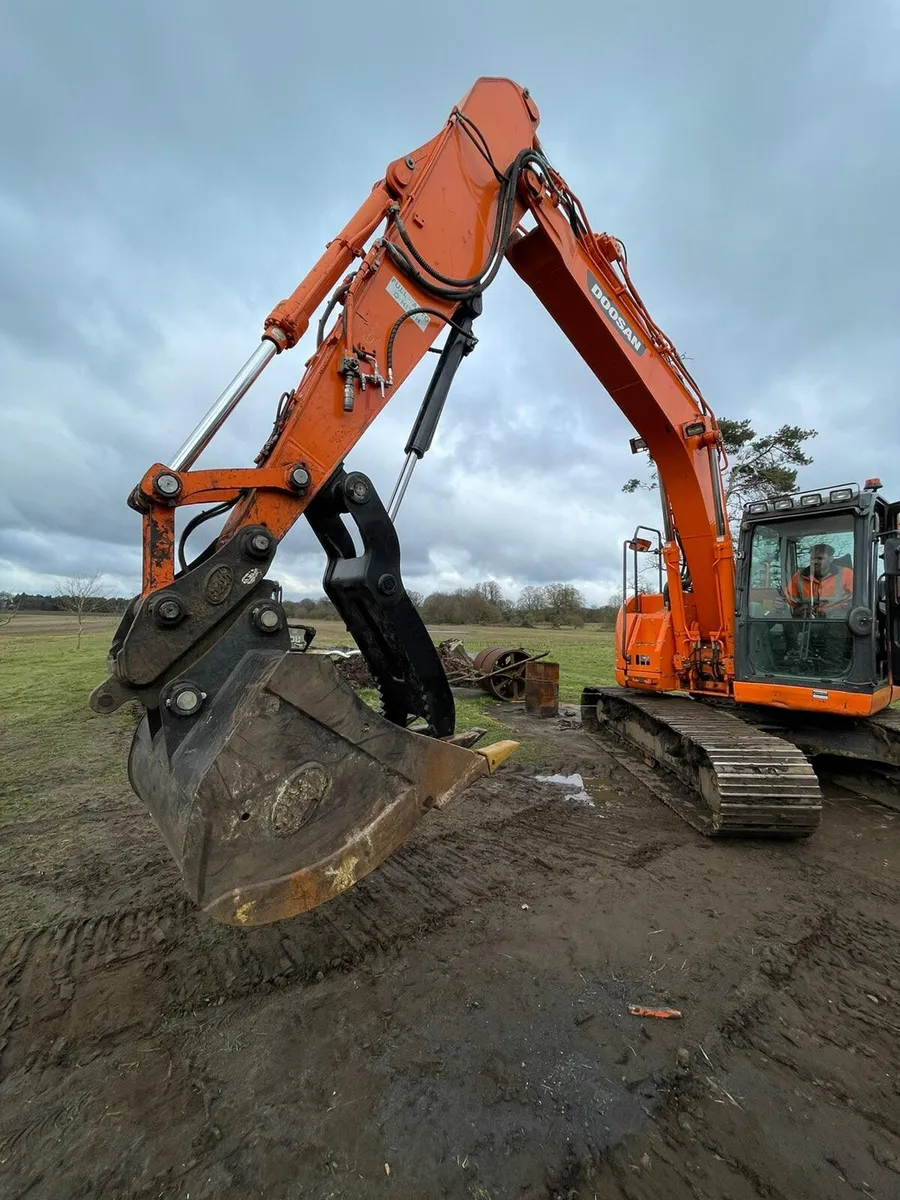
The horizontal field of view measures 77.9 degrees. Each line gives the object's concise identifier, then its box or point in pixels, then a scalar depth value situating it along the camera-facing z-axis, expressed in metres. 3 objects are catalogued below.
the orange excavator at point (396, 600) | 2.04
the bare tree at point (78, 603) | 30.15
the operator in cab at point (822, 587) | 5.16
